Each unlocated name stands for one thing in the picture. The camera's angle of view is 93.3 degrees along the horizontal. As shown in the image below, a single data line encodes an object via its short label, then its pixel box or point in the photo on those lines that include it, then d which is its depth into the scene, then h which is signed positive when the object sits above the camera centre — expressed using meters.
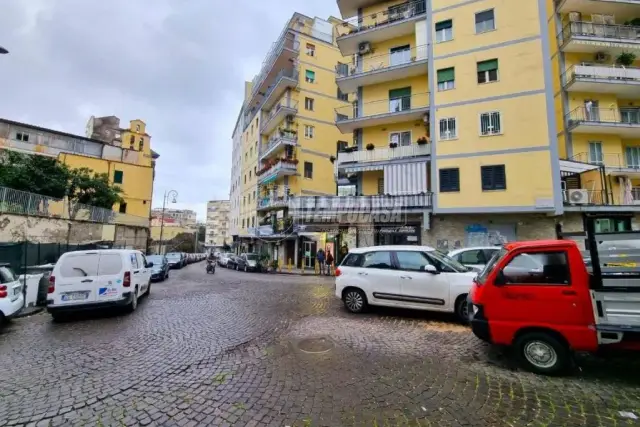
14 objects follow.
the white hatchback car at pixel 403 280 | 7.18 -0.91
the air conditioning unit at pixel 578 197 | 16.38 +2.63
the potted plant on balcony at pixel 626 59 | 18.91 +11.77
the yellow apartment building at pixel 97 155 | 34.93 +10.63
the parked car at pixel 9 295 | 6.64 -1.28
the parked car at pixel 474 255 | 9.26 -0.35
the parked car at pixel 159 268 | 17.55 -1.66
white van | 7.53 -1.08
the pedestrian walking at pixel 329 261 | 21.70 -1.31
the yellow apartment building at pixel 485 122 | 16.56 +7.54
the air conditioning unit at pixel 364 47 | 22.14 +14.33
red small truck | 4.05 -0.78
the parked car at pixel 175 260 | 29.81 -1.90
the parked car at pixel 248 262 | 27.09 -1.90
